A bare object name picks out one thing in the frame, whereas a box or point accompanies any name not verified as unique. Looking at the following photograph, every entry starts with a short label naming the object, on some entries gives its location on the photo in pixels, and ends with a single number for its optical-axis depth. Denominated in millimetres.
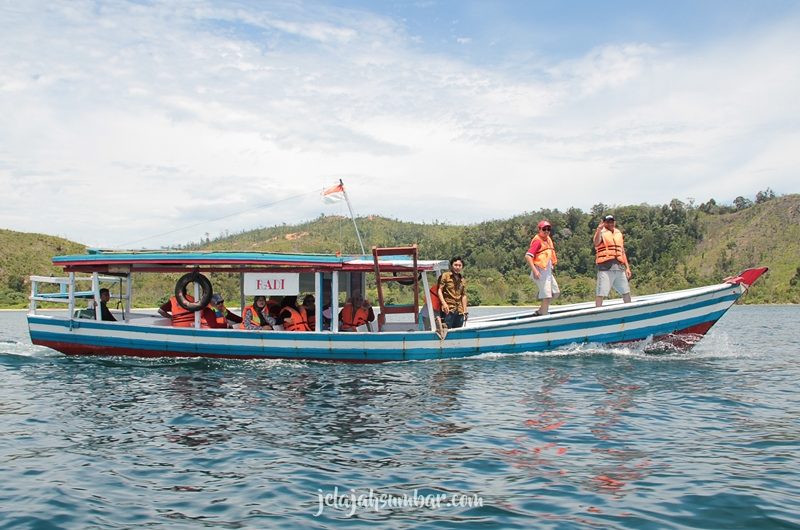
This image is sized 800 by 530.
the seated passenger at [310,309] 18438
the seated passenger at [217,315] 18562
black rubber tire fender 17953
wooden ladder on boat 16672
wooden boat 17234
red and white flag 19969
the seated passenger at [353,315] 18203
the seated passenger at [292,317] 17969
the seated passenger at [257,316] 17906
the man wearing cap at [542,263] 17406
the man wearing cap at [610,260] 17281
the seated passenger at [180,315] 18375
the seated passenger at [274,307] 18844
